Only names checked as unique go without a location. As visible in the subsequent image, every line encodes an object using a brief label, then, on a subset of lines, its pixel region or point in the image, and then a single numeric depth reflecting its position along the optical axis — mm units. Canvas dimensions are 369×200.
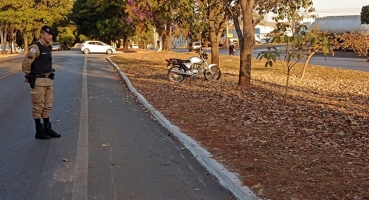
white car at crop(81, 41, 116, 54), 47594
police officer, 8125
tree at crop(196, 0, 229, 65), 22953
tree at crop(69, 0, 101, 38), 65188
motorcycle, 17750
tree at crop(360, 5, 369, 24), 51381
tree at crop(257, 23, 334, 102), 10562
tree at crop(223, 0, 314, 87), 15812
